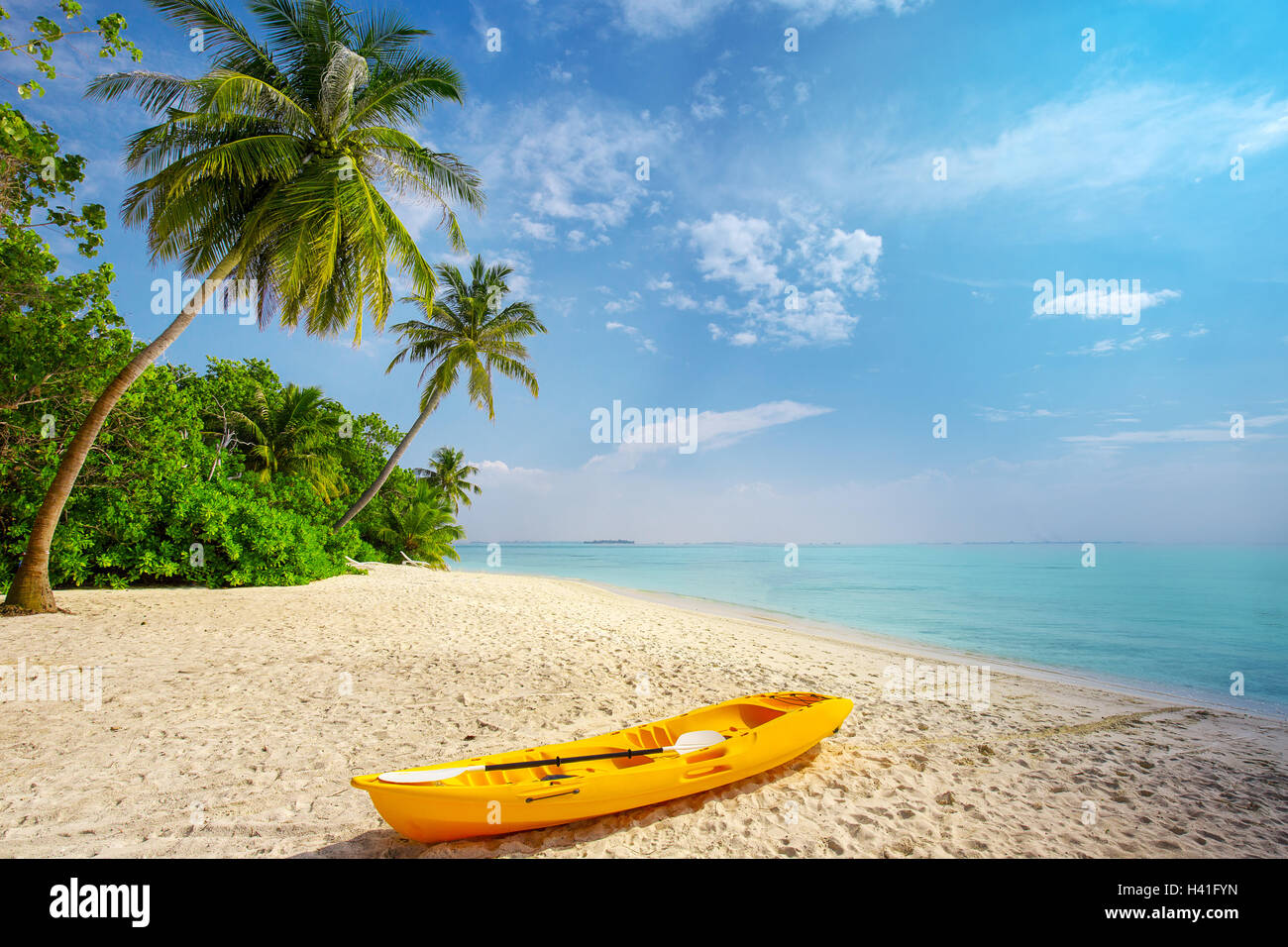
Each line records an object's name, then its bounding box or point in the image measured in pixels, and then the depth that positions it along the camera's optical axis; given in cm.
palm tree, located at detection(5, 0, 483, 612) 915
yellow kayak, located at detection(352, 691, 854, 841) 327
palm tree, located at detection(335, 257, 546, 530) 2045
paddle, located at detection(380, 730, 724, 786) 334
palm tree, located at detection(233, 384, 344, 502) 1941
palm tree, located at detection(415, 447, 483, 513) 3766
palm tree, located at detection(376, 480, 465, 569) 2612
